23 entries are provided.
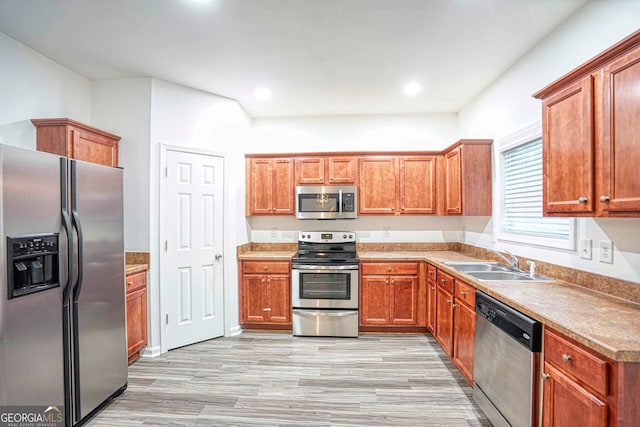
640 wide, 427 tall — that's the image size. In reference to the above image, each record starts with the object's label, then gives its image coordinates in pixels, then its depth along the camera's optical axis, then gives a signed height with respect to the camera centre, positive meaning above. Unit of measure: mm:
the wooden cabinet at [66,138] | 2598 +671
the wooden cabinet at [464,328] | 2406 -985
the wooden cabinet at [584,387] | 1171 -761
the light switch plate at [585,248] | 2066 -253
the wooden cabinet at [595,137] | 1416 +412
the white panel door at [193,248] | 3279 -404
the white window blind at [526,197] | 2498 +147
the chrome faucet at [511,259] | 2747 -441
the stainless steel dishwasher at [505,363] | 1622 -935
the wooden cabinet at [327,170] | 4070 +585
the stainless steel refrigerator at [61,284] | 1644 -455
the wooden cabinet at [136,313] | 2891 -1001
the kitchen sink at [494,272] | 2473 -542
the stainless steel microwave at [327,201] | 4012 +158
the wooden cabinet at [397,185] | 4031 +373
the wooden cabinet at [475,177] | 3355 +400
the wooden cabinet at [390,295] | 3658 -1010
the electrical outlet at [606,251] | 1919 -255
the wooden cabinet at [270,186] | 4117 +372
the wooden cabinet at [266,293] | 3773 -1020
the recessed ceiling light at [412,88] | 3354 +1438
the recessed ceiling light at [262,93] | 3471 +1432
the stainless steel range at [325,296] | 3635 -1030
